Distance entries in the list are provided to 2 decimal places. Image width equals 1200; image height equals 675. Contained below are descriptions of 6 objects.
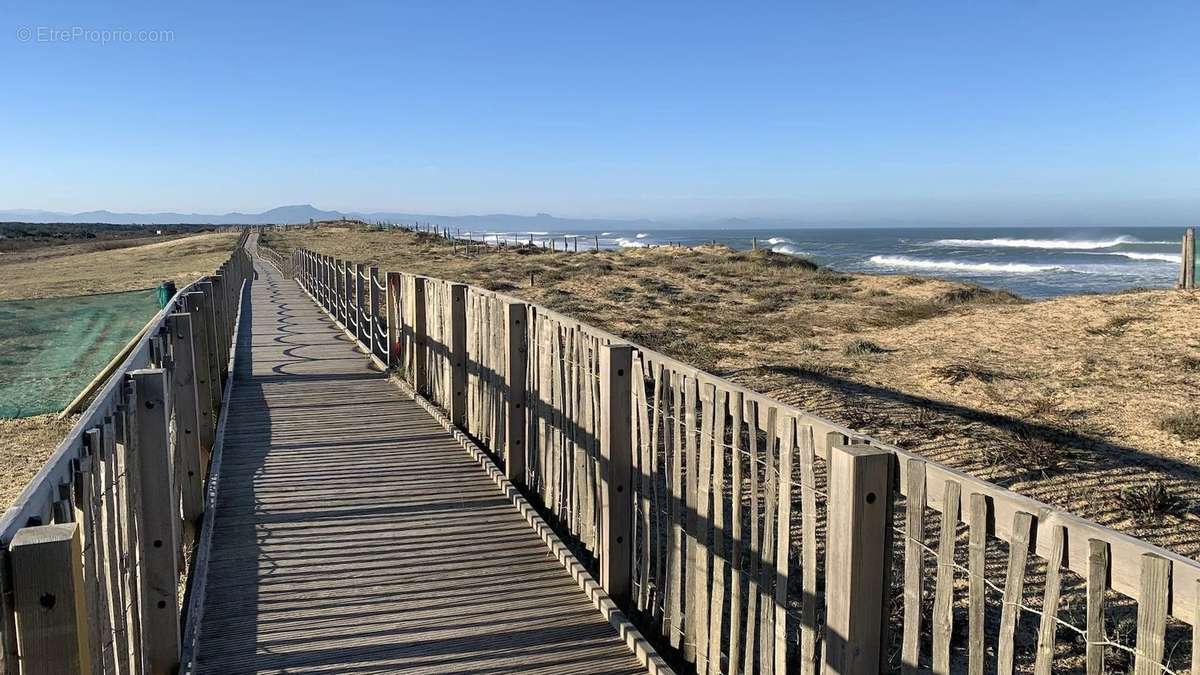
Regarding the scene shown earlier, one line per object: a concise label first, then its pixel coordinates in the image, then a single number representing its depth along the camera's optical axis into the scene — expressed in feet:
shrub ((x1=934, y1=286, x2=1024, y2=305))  76.84
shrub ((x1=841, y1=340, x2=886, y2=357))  44.50
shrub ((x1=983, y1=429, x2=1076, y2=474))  23.81
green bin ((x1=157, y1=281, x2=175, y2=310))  42.50
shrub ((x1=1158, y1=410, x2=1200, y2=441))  26.94
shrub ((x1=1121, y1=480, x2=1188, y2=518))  20.29
